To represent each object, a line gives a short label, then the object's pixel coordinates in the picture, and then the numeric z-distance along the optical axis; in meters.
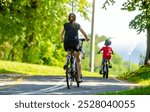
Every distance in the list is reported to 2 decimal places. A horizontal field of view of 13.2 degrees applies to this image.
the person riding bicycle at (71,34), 19.00
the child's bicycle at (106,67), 32.03
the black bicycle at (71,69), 19.32
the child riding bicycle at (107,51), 31.00
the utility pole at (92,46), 57.33
